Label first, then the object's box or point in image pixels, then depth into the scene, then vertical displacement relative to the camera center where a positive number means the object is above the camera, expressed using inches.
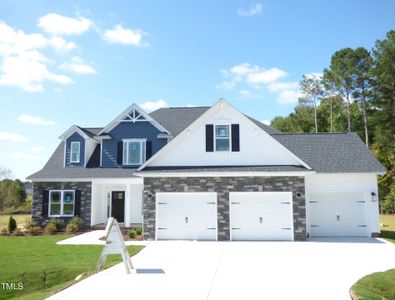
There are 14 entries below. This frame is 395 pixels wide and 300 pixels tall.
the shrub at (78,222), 782.4 -72.9
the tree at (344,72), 1632.6 +543.0
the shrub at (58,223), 788.9 -75.2
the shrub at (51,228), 765.9 -84.6
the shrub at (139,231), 711.7 -84.4
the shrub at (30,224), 791.8 -78.6
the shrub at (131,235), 681.6 -88.2
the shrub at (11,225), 778.2 -79.4
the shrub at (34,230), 763.3 -88.6
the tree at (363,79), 1606.8 +494.0
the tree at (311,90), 1901.8 +530.4
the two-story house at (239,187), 656.4 +2.8
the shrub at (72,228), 770.2 -84.4
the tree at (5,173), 2005.4 +90.4
